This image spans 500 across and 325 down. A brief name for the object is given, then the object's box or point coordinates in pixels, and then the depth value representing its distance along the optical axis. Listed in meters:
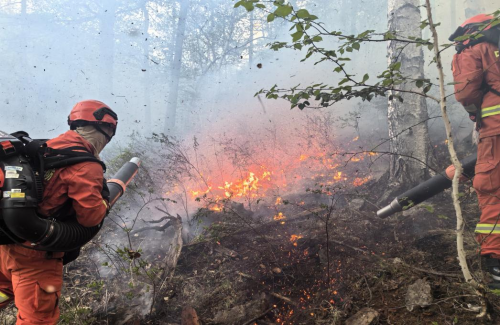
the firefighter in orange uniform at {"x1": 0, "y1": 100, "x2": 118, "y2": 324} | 2.15
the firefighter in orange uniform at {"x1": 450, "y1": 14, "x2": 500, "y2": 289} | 2.65
